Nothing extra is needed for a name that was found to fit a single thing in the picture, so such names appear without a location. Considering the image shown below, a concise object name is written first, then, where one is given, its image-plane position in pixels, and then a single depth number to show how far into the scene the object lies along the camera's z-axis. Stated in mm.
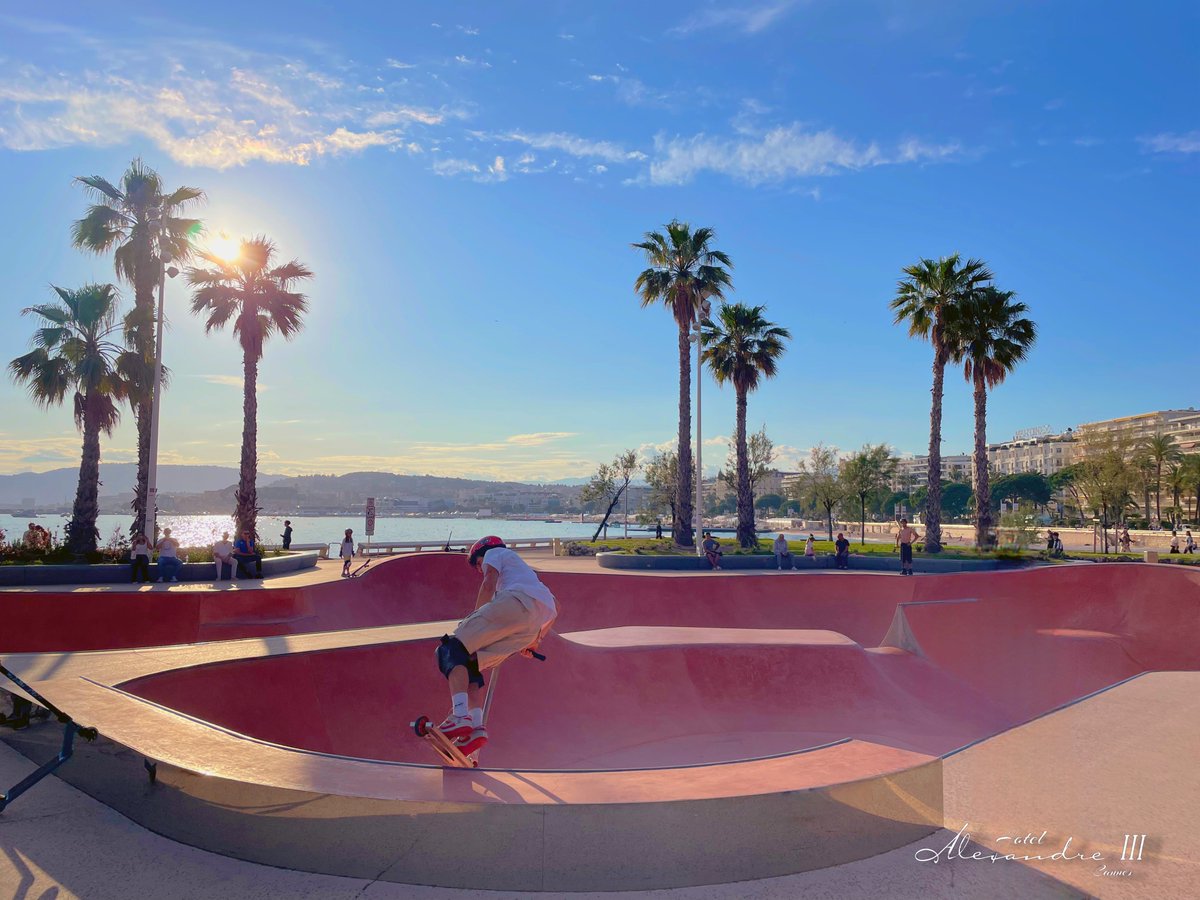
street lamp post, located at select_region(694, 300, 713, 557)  25000
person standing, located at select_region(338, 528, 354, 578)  21058
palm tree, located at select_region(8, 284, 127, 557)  21344
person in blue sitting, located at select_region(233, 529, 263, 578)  18000
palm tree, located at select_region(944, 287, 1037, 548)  28156
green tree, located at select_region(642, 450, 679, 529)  45312
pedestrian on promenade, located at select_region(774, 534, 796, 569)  23684
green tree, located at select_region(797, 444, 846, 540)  42375
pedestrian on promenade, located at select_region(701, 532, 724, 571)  23359
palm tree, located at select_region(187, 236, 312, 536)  23797
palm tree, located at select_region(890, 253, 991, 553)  28250
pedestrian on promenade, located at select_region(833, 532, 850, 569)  23641
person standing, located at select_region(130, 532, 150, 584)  16900
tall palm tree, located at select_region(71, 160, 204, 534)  22531
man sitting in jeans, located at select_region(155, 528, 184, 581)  16938
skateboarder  4363
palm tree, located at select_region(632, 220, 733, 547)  29203
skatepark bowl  2887
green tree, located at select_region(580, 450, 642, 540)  47594
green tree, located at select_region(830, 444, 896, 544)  42569
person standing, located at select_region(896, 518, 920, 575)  21047
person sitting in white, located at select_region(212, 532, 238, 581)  17606
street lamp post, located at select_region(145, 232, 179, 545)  20047
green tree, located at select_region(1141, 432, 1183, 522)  59369
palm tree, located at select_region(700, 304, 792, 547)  31125
